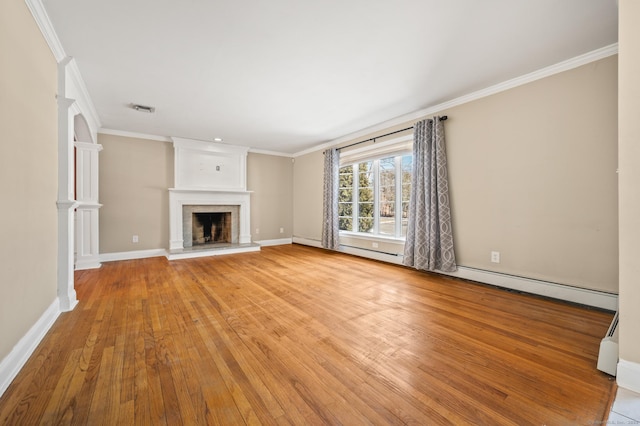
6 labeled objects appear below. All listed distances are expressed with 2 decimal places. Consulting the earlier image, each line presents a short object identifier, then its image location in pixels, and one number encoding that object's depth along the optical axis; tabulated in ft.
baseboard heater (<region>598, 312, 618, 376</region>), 4.63
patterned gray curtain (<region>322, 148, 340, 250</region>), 16.97
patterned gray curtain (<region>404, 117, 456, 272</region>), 10.89
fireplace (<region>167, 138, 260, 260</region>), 16.49
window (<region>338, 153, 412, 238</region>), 13.57
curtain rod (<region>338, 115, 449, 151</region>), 11.02
